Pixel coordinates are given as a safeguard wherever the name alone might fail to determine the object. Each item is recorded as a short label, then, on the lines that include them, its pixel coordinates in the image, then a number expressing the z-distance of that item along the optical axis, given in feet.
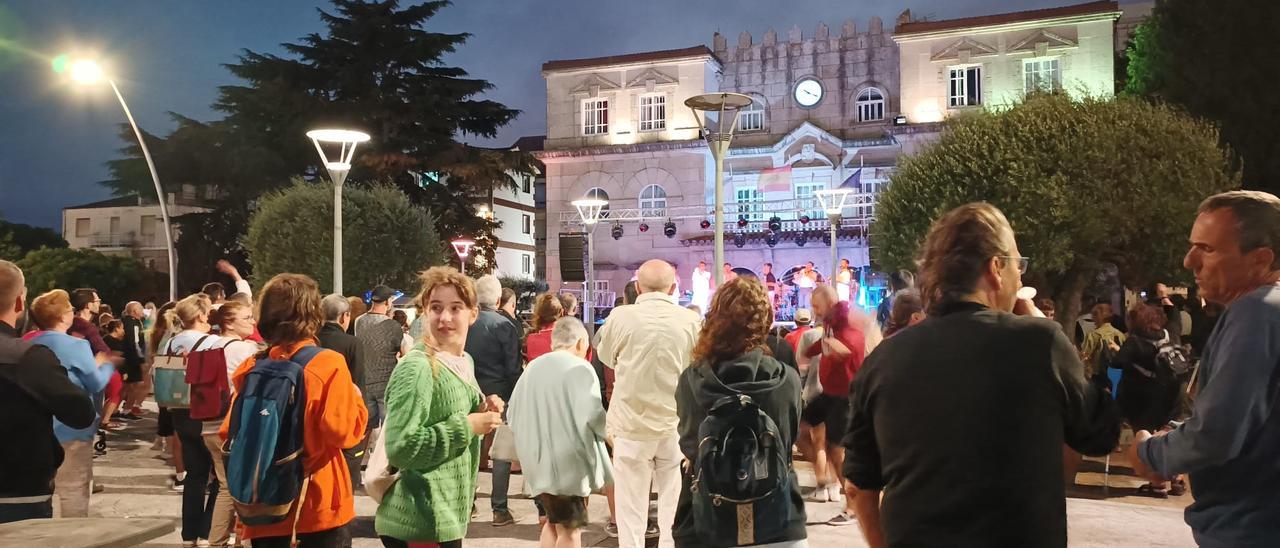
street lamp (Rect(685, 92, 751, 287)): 40.47
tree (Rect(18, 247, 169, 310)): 146.10
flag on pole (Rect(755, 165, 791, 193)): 113.50
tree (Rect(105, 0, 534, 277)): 106.63
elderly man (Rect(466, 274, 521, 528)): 26.16
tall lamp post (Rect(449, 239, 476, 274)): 87.10
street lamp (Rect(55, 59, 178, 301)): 56.90
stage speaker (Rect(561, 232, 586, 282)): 73.51
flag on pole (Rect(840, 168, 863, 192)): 115.75
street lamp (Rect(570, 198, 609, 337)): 76.35
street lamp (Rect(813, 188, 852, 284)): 71.97
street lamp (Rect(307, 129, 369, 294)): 42.19
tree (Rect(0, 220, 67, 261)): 190.49
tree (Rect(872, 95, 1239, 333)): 72.54
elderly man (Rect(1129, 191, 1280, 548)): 7.81
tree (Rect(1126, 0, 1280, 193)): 87.76
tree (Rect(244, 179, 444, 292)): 93.40
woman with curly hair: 12.34
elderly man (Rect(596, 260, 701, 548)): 18.58
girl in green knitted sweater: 11.89
